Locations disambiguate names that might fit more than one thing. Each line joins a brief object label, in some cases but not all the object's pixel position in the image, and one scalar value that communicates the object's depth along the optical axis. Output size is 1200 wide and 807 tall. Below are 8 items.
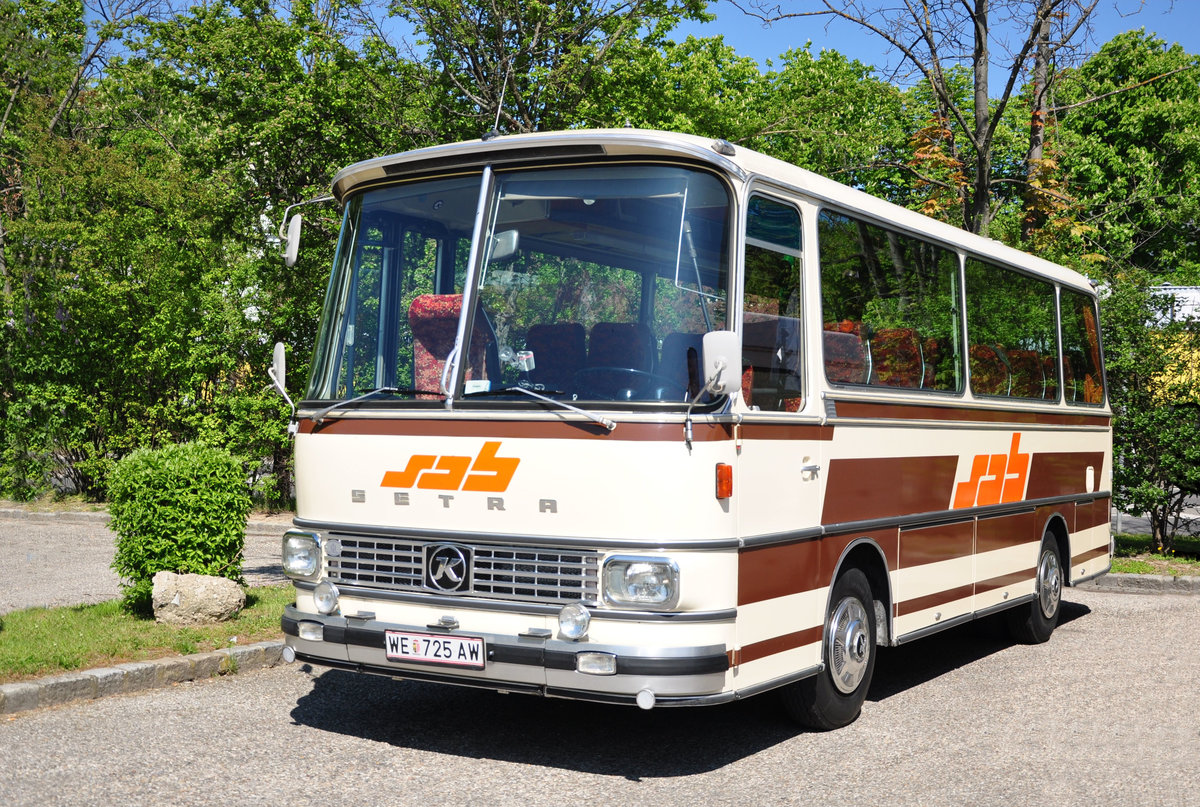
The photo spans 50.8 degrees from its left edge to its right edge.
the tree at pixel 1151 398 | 15.72
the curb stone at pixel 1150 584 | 14.27
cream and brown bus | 5.93
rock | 9.48
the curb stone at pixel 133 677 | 7.36
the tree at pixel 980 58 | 14.27
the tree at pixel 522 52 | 14.30
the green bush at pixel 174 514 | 9.60
